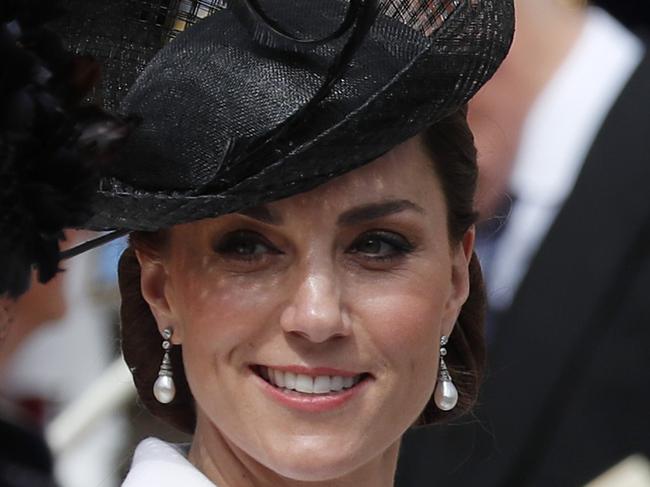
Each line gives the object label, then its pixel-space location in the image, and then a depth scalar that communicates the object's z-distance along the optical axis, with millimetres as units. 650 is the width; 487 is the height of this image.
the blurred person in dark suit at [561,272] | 7422
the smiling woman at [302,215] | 4656
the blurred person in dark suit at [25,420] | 7695
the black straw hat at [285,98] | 4617
